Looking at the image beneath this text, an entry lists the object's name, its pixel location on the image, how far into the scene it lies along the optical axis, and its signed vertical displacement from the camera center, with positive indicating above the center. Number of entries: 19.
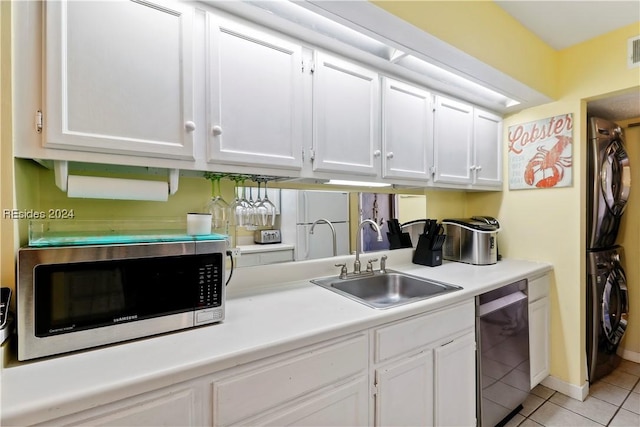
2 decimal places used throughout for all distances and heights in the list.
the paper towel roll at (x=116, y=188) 1.04 +0.10
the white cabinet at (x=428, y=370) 1.25 -0.74
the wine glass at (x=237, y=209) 1.54 +0.02
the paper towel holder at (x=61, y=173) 1.01 +0.14
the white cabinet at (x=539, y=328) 2.02 -0.84
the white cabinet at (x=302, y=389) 0.91 -0.61
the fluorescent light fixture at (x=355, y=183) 1.77 +0.19
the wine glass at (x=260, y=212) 1.57 +0.01
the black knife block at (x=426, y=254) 2.16 -0.31
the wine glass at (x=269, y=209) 1.61 +0.02
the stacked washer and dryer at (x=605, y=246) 2.12 -0.27
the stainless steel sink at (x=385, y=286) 1.73 -0.46
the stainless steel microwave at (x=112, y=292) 0.83 -0.26
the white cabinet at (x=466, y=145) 2.03 +0.51
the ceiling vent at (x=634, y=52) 1.80 +1.00
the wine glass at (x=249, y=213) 1.55 +0.00
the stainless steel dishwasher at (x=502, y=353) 1.63 -0.84
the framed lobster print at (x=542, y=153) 2.12 +0.45
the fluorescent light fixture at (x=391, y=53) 1.25 +0.87
